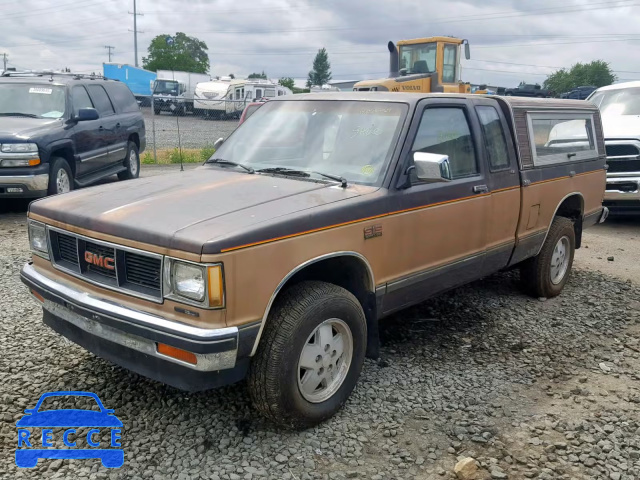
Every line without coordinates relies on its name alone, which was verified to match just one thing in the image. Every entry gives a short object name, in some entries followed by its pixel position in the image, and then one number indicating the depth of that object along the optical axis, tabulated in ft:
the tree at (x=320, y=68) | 351.05
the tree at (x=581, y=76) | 258.10
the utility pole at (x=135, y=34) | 232.51
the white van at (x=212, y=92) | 122.40
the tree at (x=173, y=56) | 275.18
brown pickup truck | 10.04
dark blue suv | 26.94
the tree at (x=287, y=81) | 235.13
